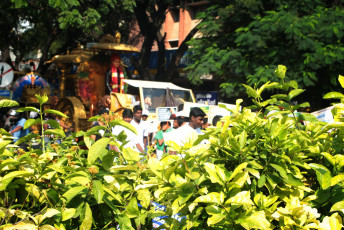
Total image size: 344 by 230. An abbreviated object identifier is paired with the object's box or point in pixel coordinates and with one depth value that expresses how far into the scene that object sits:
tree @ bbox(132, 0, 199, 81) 18.45
